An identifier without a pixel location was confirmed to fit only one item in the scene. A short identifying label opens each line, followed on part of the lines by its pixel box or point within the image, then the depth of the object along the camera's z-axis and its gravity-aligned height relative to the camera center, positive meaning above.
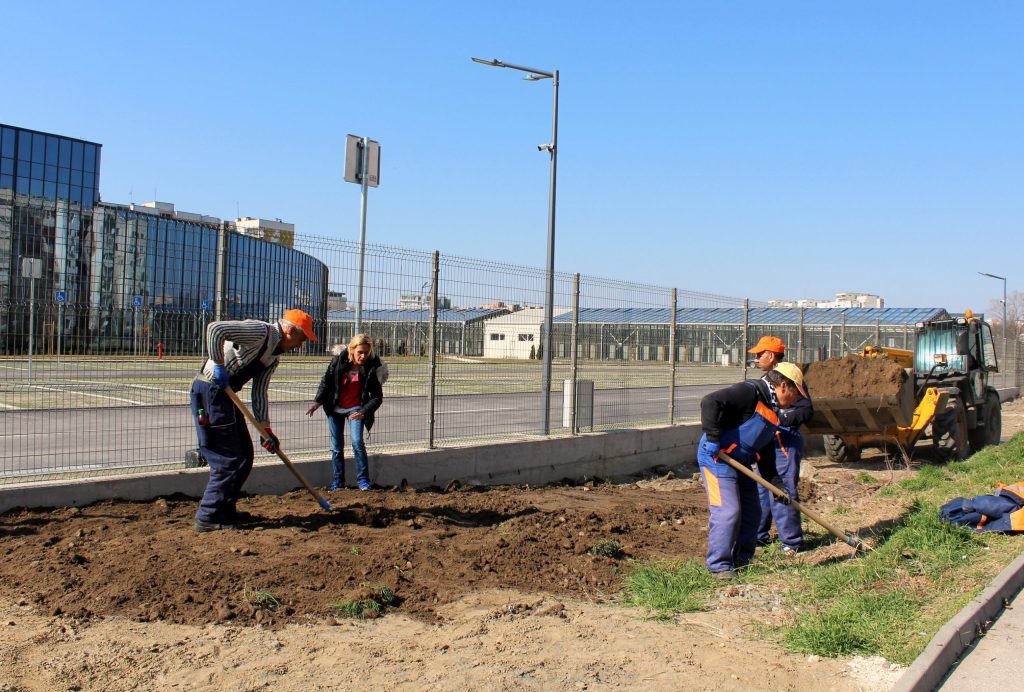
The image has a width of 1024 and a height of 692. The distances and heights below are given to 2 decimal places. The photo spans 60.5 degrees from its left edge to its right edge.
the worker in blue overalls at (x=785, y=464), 6.71 -0.85
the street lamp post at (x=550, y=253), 11.22 +1.40
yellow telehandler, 11.16 -0.54
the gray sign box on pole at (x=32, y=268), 6.98 +0.53
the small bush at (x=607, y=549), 6.40 -1.43
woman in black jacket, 8.08 -0.48
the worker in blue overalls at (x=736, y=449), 6.07 -0.64
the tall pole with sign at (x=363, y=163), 12.19 +2.56
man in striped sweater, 6.15 -0.52
